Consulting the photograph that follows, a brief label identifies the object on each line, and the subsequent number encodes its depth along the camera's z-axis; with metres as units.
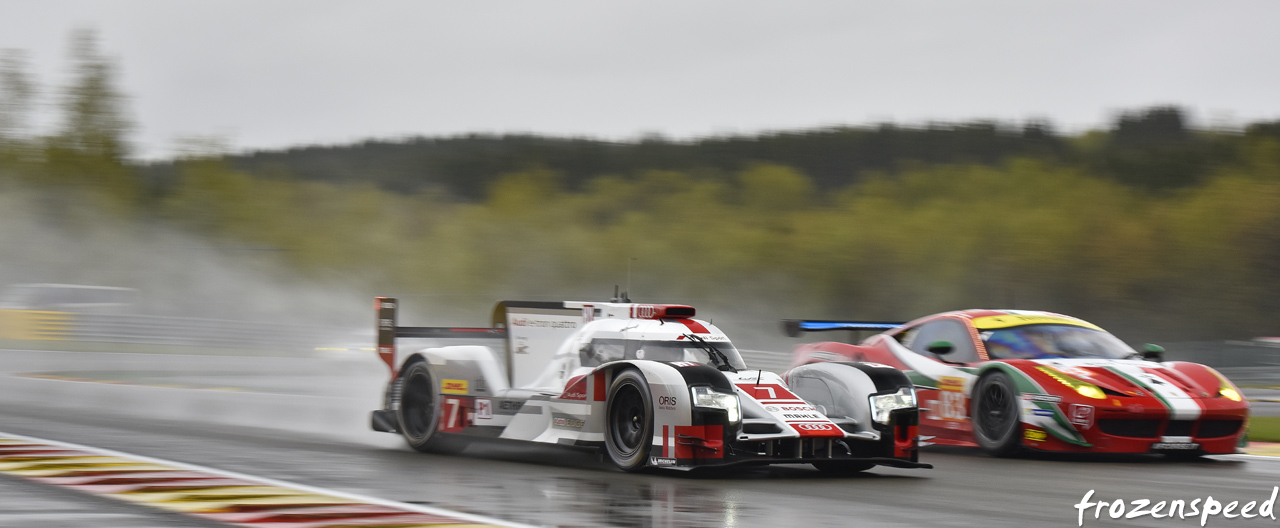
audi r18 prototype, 16.25
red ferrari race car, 19.95
